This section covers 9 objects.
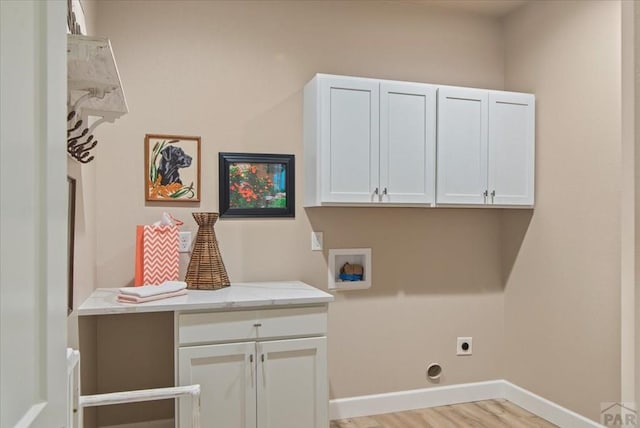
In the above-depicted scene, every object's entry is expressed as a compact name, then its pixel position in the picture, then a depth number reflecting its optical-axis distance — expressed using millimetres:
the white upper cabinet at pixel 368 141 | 2732
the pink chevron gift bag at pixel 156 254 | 2465
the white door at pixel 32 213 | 686
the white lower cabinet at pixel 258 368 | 2193
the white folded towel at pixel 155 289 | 2163
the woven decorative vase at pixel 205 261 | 2543
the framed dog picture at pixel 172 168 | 2723
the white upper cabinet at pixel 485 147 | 2965
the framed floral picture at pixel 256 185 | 2844
